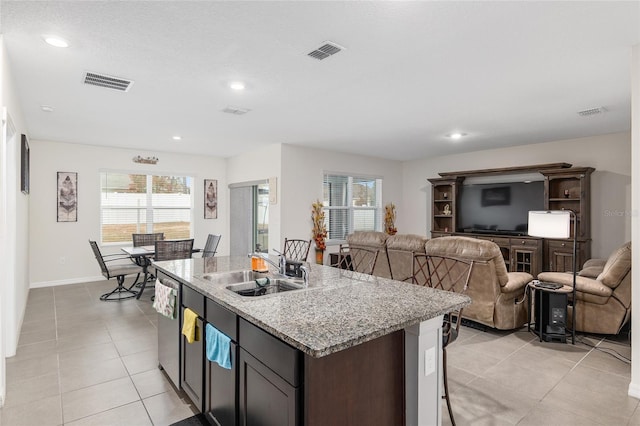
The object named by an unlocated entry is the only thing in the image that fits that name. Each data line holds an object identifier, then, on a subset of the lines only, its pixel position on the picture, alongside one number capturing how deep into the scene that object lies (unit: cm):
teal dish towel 187
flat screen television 617
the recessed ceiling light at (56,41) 246
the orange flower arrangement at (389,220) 802
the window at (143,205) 680
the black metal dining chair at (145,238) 634
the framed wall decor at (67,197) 624
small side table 359
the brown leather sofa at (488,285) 362
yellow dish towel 227
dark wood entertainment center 546
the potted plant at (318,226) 664
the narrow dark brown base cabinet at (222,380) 185
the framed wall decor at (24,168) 400
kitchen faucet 271
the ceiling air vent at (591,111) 415
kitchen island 138
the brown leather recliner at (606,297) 353
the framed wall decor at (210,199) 784
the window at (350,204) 725
